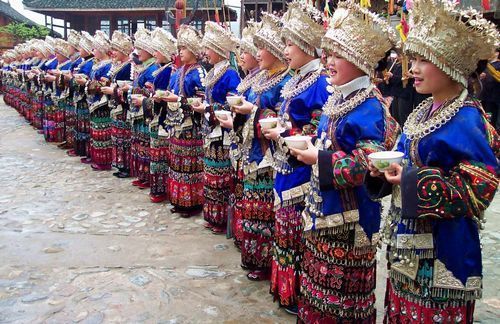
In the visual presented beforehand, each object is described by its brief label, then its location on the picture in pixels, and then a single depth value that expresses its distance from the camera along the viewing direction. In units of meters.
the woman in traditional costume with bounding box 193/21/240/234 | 5.62
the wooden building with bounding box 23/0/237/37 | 26.55
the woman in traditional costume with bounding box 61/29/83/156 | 10.06
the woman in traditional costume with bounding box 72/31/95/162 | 9.46
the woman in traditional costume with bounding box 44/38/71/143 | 10.48
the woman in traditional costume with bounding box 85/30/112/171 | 8.74
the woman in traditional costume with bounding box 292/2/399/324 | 2.82
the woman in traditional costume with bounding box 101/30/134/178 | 8.11
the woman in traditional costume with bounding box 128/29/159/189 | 7.18
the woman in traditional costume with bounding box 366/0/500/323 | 2.22
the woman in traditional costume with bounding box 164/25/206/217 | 6.18
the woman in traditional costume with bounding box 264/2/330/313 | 3.58
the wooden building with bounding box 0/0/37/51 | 32.03
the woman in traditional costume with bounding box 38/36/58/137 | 11.16
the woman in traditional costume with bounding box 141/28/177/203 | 6.83
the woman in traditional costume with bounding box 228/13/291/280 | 4.20
